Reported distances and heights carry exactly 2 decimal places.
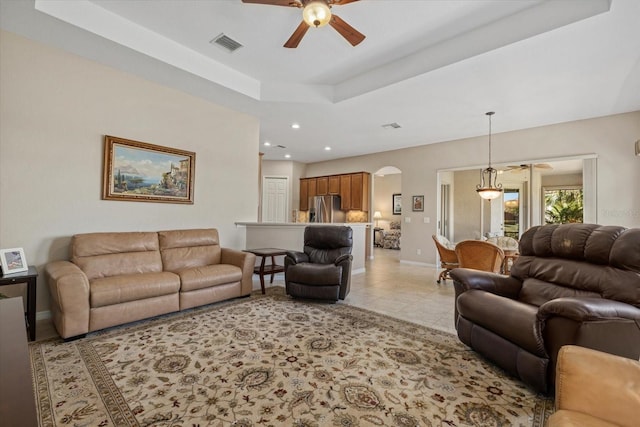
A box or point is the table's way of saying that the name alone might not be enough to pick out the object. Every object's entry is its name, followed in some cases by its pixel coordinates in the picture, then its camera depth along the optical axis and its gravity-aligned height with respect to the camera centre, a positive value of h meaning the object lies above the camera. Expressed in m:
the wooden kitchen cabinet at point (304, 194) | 9.01 +0.67
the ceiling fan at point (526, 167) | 7.27 +1.32
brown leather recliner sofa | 1.61 -0.55
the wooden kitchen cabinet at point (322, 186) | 8.58 +0.89
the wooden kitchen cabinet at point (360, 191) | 7.83 +0.68
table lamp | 11.44 +0.04
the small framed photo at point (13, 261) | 2.56 -0.46
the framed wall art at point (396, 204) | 11.20 +0.50
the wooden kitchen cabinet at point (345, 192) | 8.10 +0.67
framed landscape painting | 3.48 +0.53
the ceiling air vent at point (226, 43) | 3.21 +1.95
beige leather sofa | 2.51 -0.67
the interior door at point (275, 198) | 8.84 +0.51
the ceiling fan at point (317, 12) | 2.18 +1.59
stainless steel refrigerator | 8.41 +0.17
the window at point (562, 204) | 8.34 +0.46
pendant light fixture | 4.98 +0.46
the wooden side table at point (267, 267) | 4.04 -0.73
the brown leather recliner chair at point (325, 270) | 3.61 -0.69
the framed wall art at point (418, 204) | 6.89 +0.32
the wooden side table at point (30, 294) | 2.50 -0.73
